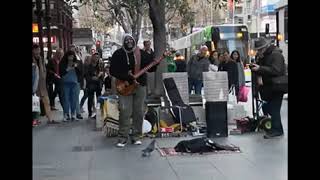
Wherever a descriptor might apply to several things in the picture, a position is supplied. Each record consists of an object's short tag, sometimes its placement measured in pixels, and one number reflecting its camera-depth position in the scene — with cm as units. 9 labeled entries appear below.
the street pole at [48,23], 1938
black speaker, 1055
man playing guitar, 958
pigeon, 886
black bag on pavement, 892
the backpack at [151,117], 1081
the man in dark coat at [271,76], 1030
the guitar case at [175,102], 1108
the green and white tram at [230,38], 3102
